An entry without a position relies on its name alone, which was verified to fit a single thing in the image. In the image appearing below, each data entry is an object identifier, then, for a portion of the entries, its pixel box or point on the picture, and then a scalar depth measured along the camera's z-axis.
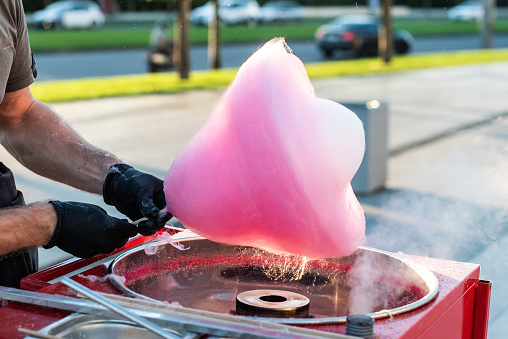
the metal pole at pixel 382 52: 13.35
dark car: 15.80
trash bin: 5.40
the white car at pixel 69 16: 26.27
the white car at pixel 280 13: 29.50
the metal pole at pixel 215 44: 12.78
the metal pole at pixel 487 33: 17.62
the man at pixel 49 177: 1.53
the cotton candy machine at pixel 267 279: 1.58
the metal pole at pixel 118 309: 1.12
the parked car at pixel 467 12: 29.95
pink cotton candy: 1.36
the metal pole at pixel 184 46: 11.18
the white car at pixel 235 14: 27.73
